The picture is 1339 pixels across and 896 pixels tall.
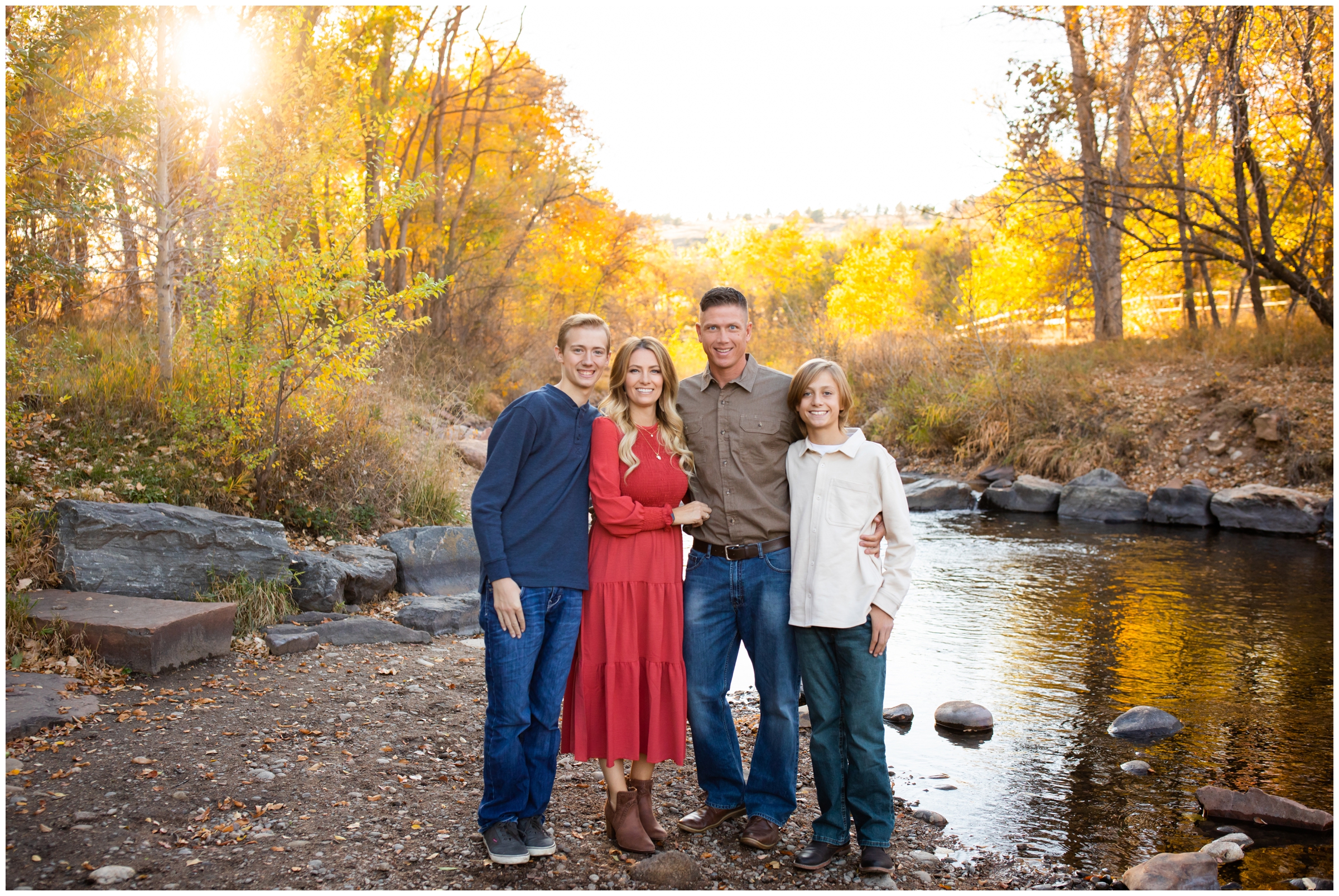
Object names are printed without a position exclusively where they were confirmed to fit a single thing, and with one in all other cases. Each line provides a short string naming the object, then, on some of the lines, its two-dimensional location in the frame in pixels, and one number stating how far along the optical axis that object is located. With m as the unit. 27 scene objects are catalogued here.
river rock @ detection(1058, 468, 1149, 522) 14.55
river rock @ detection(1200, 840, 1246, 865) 4.19
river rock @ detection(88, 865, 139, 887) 3.17
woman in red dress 3.62
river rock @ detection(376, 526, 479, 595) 7.98
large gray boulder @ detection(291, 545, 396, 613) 6.97
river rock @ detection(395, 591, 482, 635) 7.16
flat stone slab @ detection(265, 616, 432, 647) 6.40
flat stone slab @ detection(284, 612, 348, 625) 6.58
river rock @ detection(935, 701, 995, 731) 6.01
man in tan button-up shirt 3.77
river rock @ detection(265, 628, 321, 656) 5.97
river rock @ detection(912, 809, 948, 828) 4.57
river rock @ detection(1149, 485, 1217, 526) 13.83
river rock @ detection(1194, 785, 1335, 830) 4.52
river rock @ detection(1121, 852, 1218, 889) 3.87
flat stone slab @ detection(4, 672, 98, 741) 4.36
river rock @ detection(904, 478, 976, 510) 15.88
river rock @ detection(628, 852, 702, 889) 3.47
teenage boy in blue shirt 3.50
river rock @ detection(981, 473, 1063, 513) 15.48
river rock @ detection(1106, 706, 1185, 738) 5.82
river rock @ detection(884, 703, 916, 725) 6.20
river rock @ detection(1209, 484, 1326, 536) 12.77
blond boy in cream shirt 3.59
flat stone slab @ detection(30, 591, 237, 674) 5.22
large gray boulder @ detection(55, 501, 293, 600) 5.98
